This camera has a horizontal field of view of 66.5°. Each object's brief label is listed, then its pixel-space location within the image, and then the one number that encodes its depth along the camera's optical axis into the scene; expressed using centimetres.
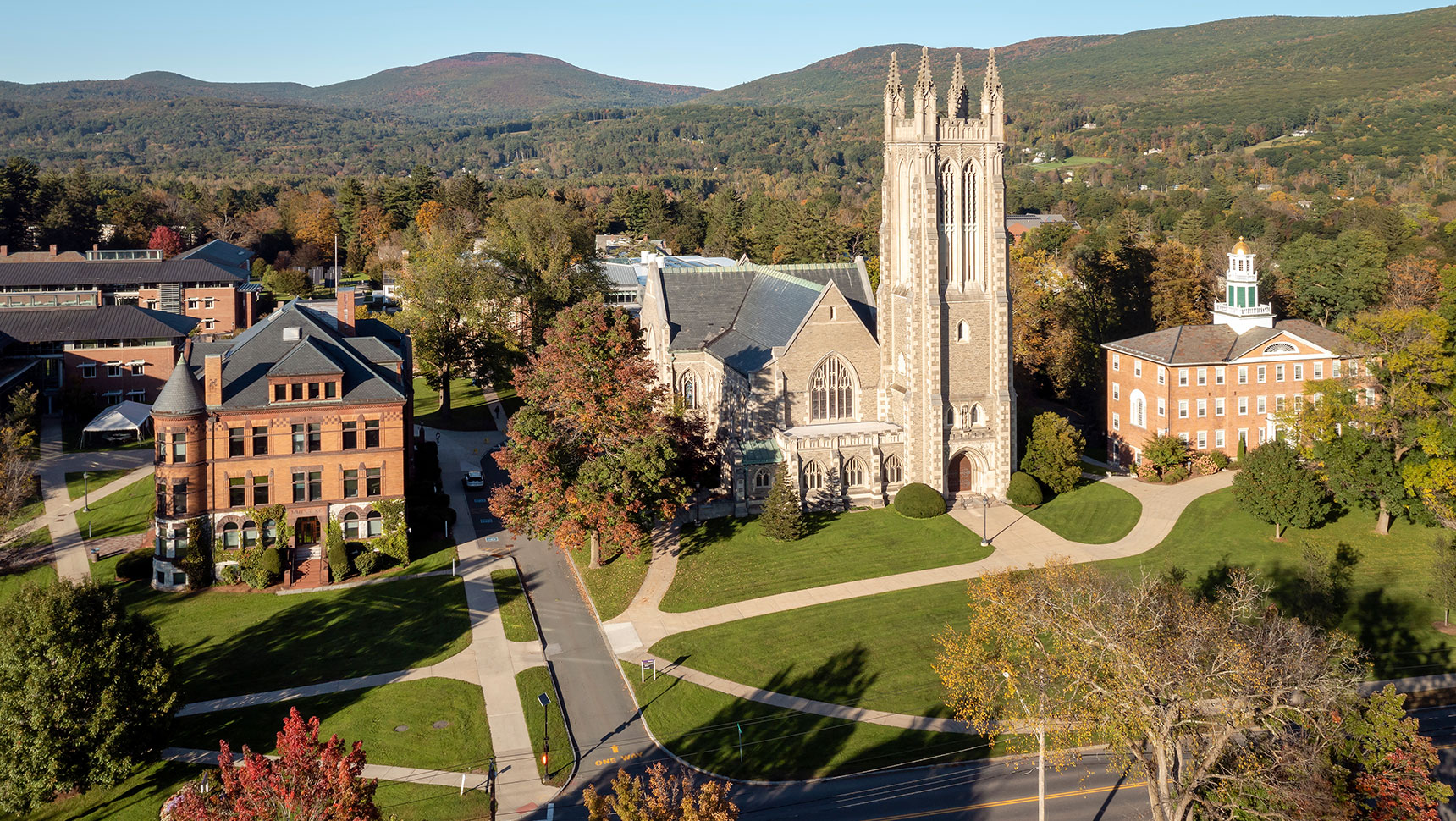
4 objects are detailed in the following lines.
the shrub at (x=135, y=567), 5153
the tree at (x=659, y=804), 2438
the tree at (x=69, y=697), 3297
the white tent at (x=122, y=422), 7419
